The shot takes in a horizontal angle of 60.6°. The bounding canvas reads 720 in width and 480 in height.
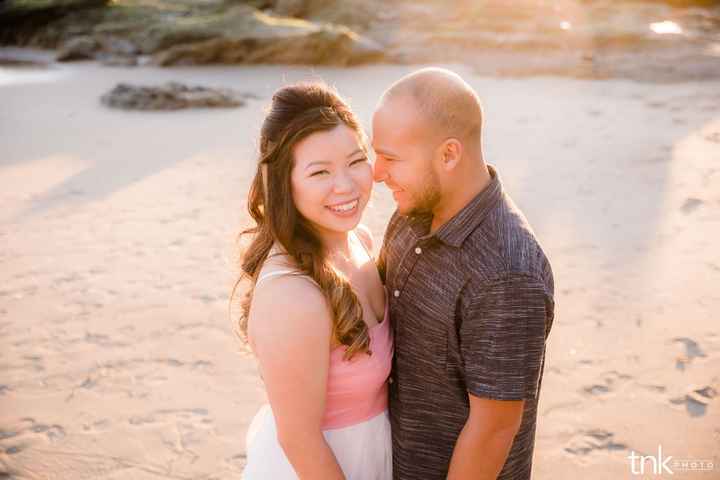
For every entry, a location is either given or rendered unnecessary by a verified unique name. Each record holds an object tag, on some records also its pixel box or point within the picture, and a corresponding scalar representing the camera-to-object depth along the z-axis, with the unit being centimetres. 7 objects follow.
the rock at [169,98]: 1190
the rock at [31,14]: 2122
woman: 195
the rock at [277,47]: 1545
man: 191
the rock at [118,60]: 1638
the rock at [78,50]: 1734
